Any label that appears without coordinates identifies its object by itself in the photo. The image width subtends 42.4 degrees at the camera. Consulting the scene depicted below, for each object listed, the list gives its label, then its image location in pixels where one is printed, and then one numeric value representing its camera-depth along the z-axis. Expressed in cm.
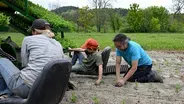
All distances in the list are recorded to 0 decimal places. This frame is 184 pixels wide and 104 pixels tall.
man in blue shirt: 432
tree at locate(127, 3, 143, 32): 3466
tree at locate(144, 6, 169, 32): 3693
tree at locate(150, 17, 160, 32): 3398
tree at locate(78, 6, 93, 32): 3779
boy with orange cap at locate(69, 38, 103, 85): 470
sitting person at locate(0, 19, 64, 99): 286
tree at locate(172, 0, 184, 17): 4265
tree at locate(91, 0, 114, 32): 3940
